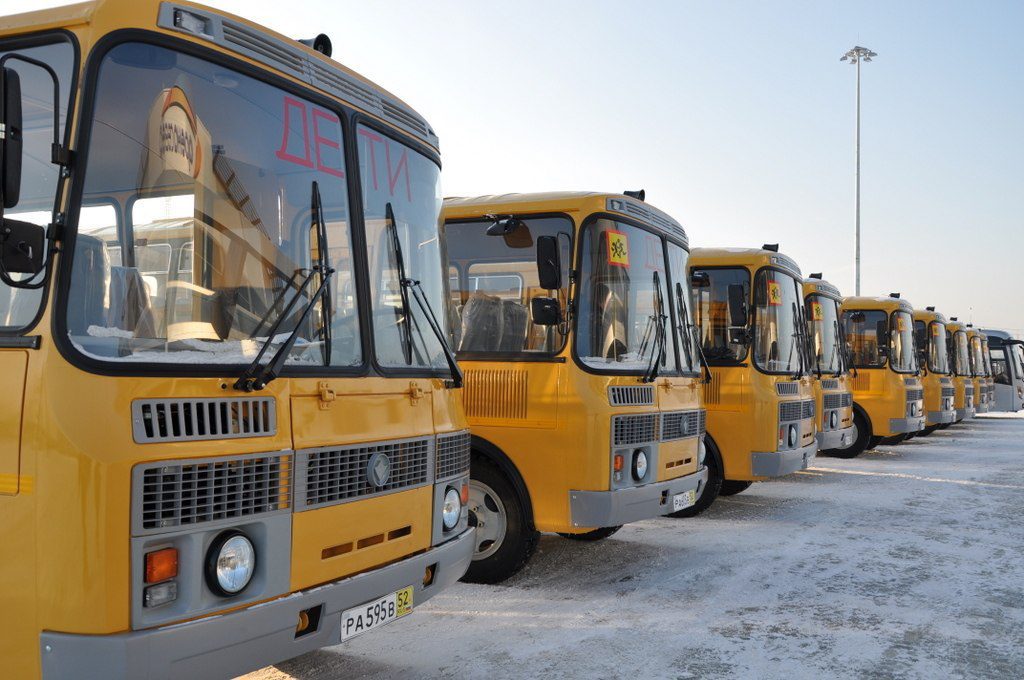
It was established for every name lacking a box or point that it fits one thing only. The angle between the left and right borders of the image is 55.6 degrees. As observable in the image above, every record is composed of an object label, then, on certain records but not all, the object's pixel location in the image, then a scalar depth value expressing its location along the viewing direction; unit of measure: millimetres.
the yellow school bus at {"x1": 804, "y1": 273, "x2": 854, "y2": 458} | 12555
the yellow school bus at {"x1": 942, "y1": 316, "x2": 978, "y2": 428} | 23594
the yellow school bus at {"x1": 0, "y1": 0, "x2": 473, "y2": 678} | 3086
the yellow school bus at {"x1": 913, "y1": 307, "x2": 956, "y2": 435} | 19844
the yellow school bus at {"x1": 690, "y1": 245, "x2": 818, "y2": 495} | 9930
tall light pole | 39906
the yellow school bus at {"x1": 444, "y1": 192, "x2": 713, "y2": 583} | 6766
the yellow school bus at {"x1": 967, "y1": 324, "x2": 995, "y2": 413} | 26078
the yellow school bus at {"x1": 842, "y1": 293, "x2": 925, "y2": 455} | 16422
